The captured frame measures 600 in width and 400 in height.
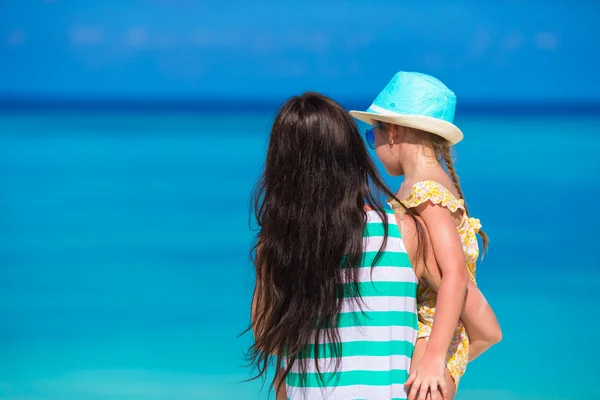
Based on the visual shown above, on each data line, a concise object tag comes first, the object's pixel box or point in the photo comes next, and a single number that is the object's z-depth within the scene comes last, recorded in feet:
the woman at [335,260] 21.09
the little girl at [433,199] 21.17
